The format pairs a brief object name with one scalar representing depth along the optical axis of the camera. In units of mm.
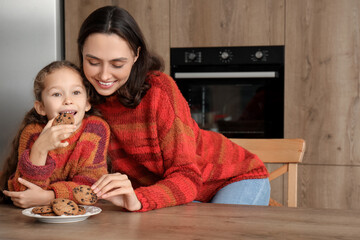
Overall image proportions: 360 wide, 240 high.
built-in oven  2572
